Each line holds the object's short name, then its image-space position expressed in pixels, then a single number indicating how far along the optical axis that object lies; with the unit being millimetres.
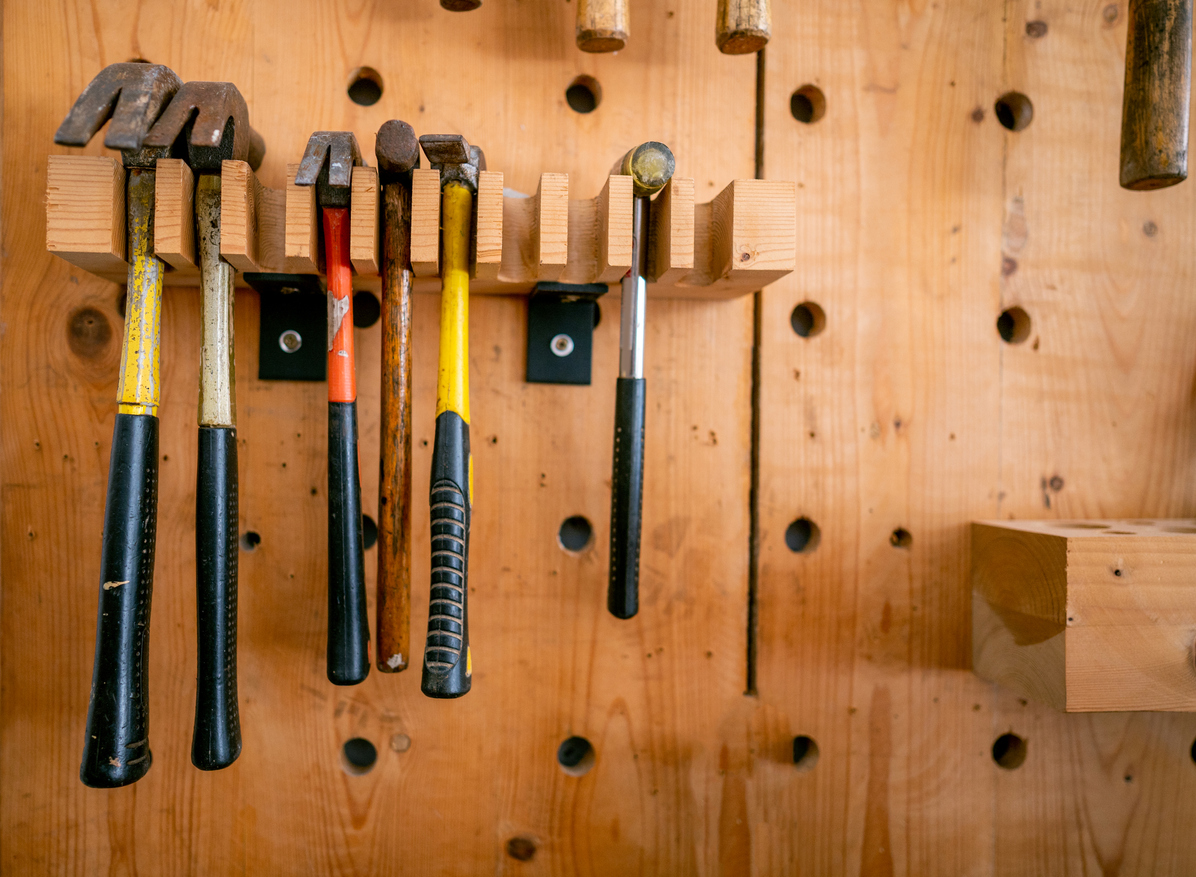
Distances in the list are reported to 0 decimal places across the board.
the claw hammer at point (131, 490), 580
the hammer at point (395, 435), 657
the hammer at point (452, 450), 592
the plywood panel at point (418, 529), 769
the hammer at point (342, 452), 632
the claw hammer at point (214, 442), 608
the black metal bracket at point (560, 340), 793
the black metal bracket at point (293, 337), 775
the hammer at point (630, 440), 668
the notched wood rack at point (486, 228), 613
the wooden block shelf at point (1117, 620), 694
